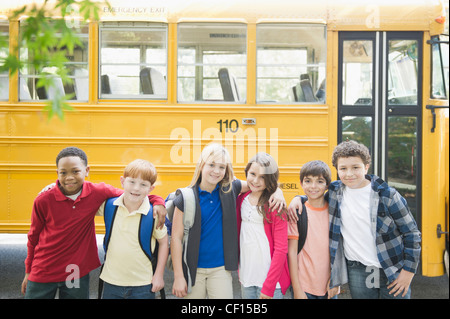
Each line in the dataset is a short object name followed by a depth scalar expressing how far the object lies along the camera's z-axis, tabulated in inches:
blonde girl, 98.7
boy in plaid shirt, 98.7
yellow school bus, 154.6
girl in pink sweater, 96.0
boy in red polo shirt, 100.6
